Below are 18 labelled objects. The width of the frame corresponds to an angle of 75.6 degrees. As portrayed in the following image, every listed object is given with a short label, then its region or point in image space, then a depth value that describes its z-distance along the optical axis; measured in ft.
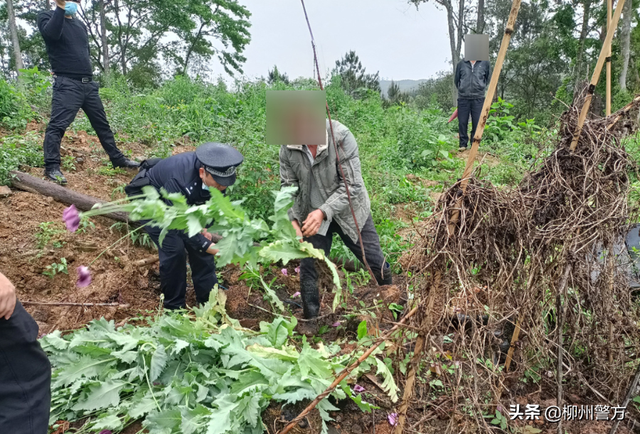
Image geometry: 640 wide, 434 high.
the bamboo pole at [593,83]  6.23
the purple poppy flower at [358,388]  7.38
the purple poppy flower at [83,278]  5.63
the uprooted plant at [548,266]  5.50
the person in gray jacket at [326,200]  9.25
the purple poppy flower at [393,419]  7.10
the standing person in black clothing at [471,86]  24.99
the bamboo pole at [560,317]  6.36
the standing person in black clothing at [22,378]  4.96
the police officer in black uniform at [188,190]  9.66
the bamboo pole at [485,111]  5.13
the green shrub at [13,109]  17.93
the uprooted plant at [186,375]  5.93
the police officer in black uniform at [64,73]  13.83
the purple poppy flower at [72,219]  4.09
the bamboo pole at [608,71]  6.64
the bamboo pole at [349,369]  5.22
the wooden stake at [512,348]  7.45
